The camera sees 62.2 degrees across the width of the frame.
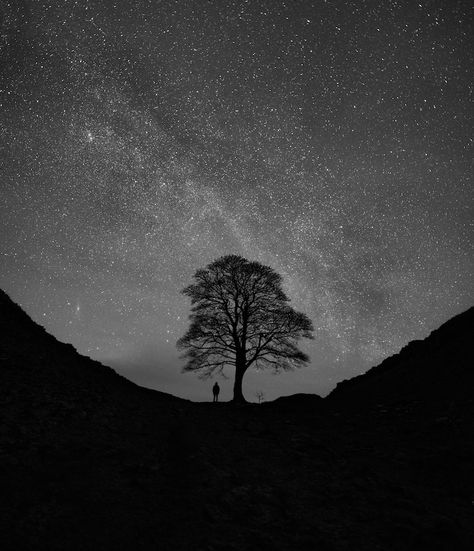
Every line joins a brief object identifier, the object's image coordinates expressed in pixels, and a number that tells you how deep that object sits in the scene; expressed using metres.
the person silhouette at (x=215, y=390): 27.20
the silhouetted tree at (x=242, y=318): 25.81
